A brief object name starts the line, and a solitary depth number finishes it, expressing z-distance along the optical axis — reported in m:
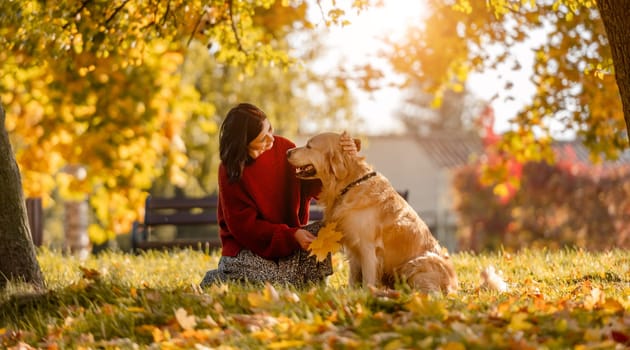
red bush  22.12
